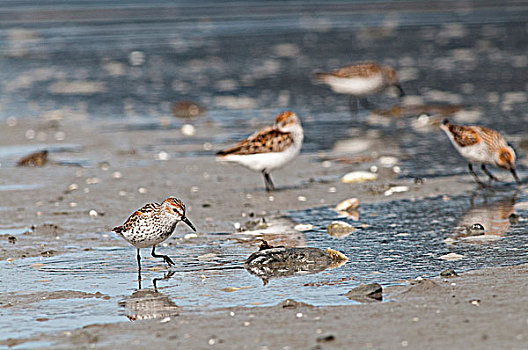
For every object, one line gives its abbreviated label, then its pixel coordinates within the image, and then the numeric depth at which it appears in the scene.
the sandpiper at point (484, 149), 18.89
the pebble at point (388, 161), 21.26
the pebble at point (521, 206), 16.77
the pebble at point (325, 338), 9.89
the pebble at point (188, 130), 26.11
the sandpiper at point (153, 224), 13.23
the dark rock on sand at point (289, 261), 13.01
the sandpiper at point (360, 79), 29.27
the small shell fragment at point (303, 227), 15.90
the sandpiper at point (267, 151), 19.08
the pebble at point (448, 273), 12.38
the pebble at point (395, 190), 18.38
